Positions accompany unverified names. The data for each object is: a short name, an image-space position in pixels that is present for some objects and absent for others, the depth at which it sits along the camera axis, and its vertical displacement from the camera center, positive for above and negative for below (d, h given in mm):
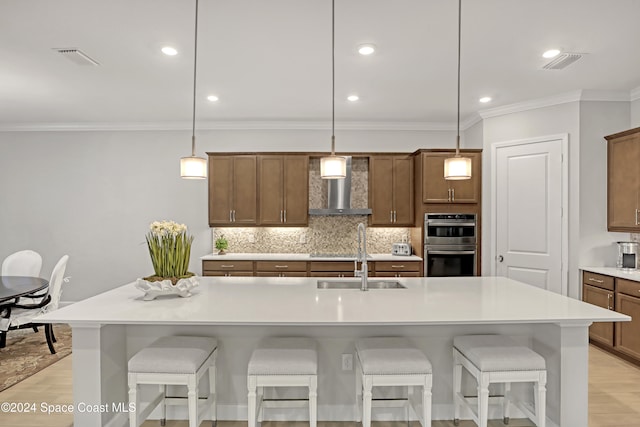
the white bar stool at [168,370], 2125 -839
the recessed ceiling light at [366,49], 3184 +1398
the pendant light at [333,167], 2592 +341
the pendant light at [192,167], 2666 +335
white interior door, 4473 +108
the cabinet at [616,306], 3668 -852
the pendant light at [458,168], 2502 +329
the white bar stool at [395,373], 2141 -855
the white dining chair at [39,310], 3873 -970
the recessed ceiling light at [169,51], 3232 +1388
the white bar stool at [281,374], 2123 -858
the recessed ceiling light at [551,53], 3260 +1404
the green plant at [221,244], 5473 -386
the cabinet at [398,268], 5062 -649
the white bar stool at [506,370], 2152 -833
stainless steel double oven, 4980 -360
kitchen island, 2066 -666
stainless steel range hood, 5457 +343
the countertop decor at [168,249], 2535 -216
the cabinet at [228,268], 5121 -675
